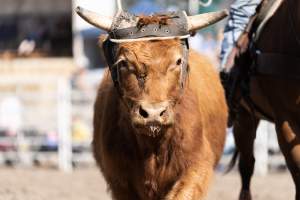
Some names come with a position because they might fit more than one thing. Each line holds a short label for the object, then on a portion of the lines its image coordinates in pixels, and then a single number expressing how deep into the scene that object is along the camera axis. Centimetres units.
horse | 1164
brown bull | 963
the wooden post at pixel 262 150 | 2377
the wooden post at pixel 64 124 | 2536
